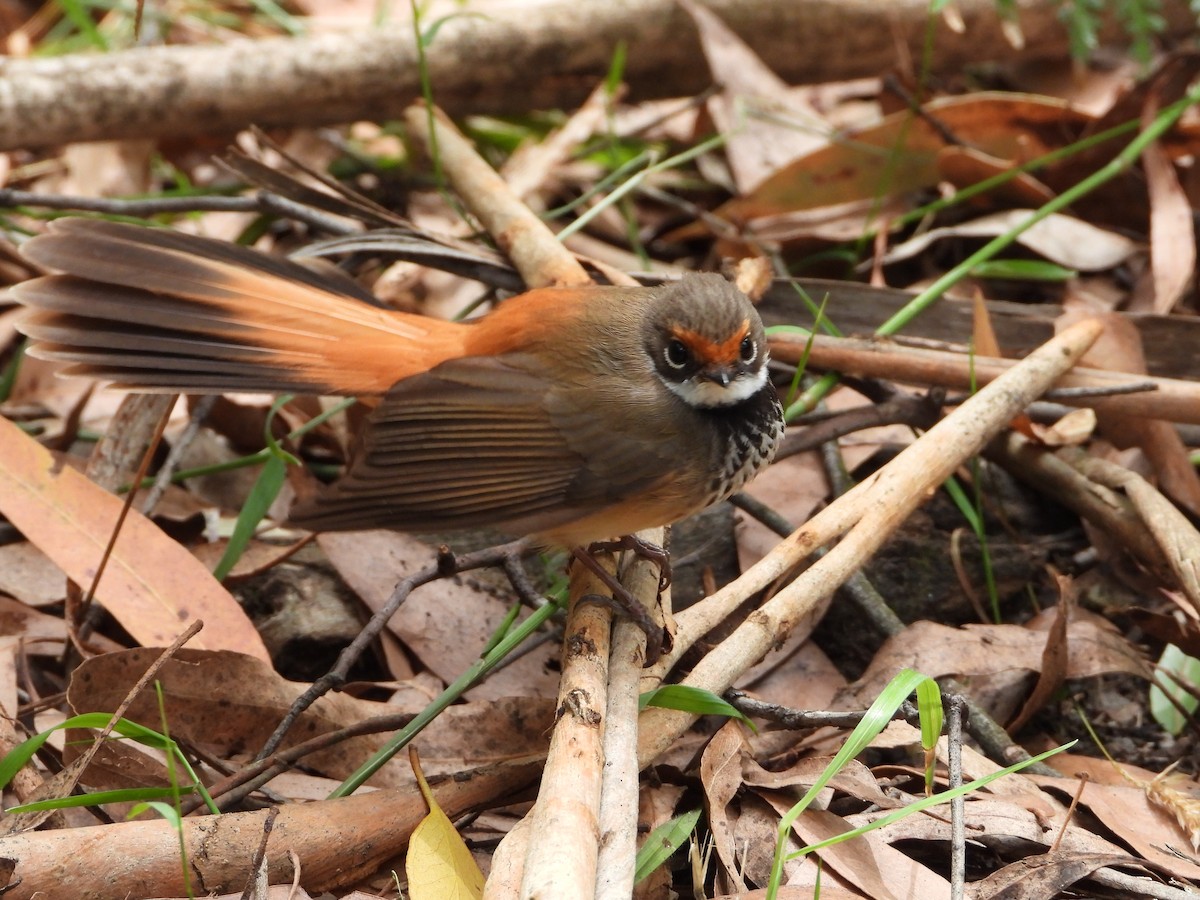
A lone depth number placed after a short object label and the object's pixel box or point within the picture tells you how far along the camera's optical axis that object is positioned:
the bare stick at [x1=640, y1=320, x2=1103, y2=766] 5.80
